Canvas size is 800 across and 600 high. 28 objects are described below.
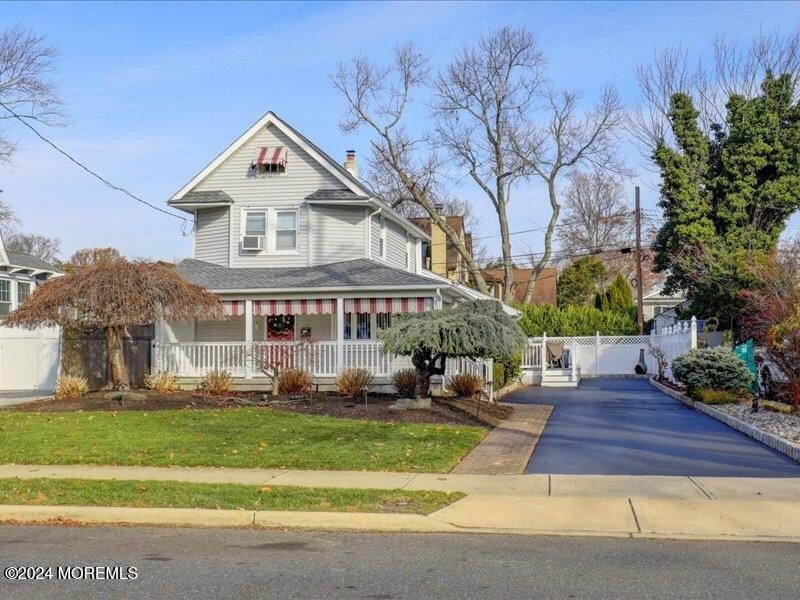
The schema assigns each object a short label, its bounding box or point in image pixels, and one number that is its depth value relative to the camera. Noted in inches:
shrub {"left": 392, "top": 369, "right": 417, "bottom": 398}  828.0
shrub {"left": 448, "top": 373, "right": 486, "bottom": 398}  868.6
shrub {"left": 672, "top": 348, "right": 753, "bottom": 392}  847.1
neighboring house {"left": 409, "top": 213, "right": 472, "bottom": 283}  2112.5
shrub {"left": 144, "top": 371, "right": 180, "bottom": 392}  901.8
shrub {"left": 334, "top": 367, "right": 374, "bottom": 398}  861.8
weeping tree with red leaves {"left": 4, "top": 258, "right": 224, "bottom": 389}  810.8
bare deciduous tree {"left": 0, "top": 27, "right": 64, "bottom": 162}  1382.9
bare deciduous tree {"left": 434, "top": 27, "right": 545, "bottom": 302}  1925.4
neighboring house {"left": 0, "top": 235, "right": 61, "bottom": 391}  1024.2
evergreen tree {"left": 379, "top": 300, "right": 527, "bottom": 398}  716.7
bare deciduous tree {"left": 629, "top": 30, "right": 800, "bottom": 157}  1355.8
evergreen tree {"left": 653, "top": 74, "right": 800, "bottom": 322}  1358.3
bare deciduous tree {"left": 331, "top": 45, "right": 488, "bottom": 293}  1941.4
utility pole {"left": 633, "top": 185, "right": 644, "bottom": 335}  1711.4
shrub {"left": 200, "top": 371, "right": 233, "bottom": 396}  884.0
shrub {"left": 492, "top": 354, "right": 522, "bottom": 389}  1079.6
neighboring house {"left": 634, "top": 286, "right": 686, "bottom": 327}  2406.0
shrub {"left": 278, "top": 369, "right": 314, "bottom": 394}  897.5
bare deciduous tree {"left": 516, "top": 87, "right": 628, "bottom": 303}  1939.0
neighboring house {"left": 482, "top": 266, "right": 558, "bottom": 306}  2551.7
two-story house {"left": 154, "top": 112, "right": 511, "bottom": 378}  1062.4
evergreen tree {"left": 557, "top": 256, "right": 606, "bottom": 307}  2529.5
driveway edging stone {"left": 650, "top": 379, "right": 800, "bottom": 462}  521.0
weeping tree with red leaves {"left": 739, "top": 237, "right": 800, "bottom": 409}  706.8
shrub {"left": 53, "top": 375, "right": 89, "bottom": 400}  844.7
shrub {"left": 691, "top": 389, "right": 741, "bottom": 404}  803.4
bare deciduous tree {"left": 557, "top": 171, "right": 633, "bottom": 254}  2511.1
